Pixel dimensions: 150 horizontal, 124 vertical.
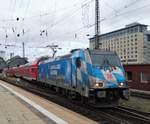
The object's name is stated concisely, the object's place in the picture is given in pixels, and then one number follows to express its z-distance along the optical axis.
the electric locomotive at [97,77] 7.65
